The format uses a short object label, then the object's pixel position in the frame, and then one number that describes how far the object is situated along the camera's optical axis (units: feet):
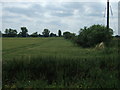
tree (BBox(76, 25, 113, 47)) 55.01
